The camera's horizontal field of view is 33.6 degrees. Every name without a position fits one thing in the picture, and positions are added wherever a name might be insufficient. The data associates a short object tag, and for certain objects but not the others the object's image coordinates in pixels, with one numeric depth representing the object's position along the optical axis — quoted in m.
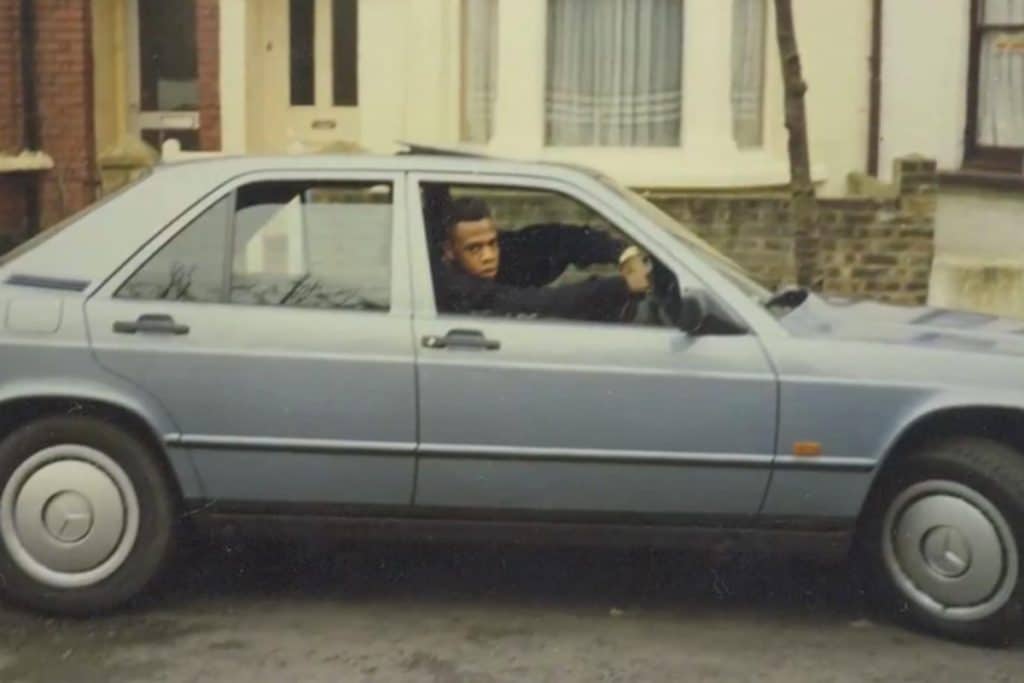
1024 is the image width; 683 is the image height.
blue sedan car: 5.61
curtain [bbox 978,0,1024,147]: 12.20
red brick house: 12.66
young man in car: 5.82
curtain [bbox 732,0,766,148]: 12.36
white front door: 13.18
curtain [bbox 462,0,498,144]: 12.50
